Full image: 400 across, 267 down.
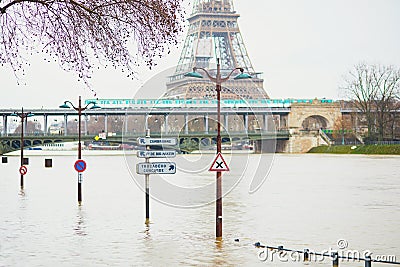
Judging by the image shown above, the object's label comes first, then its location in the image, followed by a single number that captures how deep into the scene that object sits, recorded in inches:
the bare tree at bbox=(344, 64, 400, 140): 4018.2
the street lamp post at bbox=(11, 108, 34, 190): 1556.8
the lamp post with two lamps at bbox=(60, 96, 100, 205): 1160.9
